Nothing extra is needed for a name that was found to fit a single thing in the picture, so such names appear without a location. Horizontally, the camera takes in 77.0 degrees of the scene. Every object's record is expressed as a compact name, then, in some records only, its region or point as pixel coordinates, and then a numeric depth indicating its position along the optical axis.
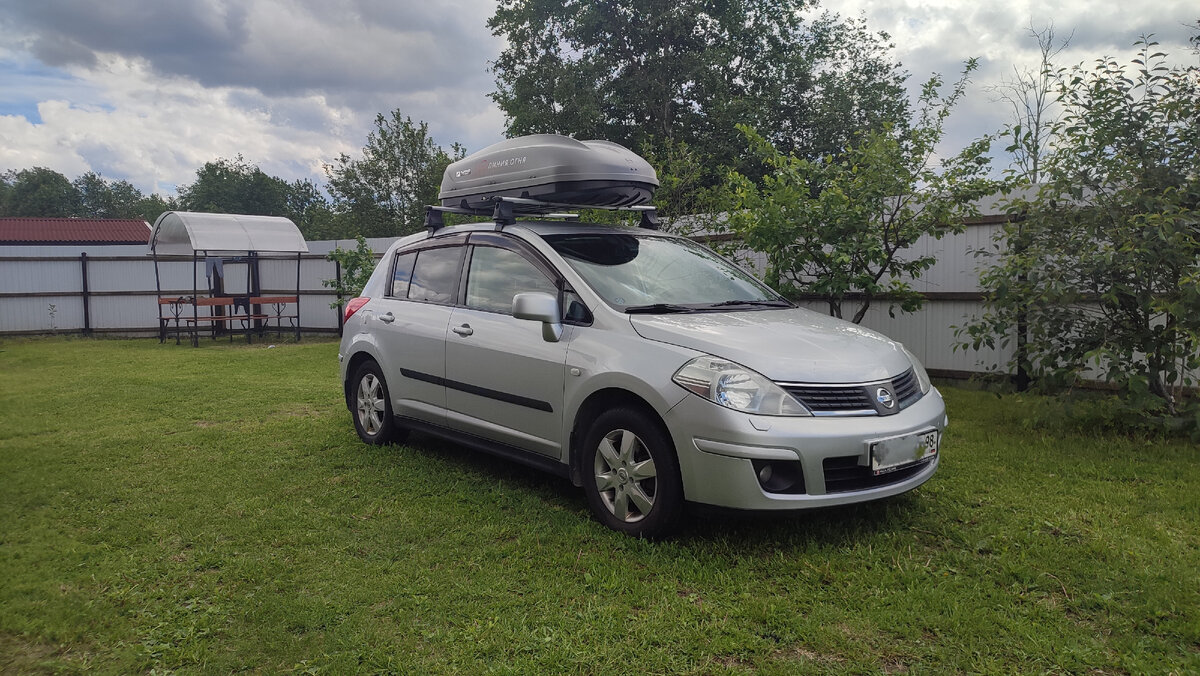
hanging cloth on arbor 15.43
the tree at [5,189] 63.56
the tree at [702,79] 20.86
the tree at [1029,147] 5.76
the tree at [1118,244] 5.10
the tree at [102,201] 67.69
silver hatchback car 3.25
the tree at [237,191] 59.12
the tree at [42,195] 63.12
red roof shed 31.70
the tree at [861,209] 6.89
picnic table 14.35
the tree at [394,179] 33.59
